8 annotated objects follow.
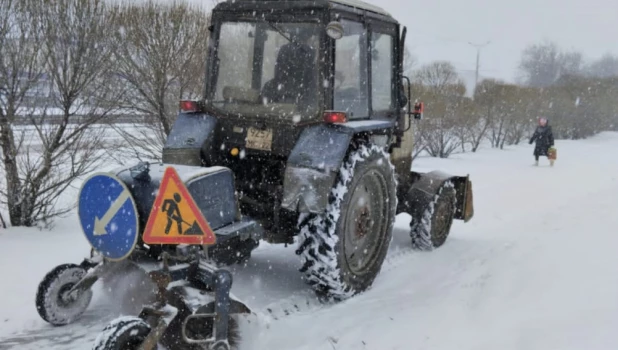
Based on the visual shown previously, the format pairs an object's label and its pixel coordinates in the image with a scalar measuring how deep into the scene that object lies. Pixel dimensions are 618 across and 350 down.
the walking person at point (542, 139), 16.38
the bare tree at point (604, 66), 81.69
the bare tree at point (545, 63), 71.52
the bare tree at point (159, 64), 9.32
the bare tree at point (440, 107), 18.29
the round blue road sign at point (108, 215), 3.49
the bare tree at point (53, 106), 6.70
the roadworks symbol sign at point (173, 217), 3.42
